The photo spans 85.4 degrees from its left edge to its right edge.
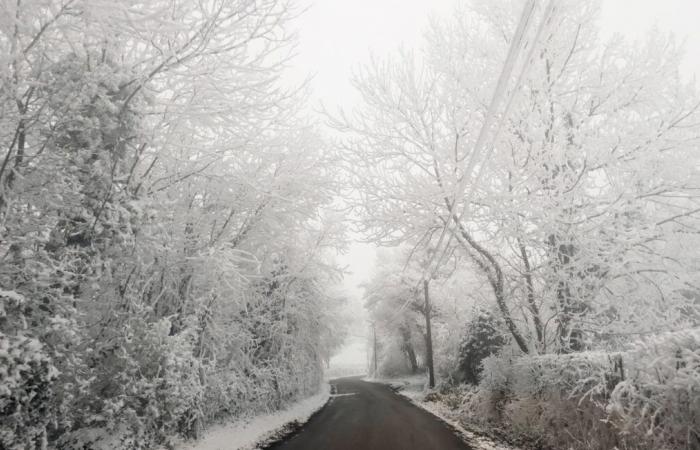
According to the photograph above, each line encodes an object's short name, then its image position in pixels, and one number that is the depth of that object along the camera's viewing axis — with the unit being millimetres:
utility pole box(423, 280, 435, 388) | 19422
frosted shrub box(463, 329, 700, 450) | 4211
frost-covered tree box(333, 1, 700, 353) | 7566
